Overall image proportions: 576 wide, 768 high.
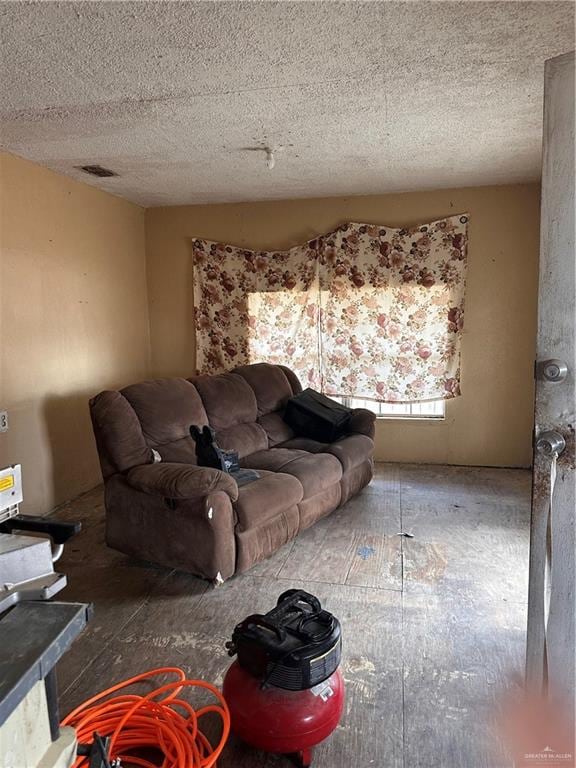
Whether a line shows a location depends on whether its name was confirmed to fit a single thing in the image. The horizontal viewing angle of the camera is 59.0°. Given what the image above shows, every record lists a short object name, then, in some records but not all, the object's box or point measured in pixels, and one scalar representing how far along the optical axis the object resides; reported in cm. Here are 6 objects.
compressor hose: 146
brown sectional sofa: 246
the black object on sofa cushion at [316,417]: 377
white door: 136
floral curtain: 424
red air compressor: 142
